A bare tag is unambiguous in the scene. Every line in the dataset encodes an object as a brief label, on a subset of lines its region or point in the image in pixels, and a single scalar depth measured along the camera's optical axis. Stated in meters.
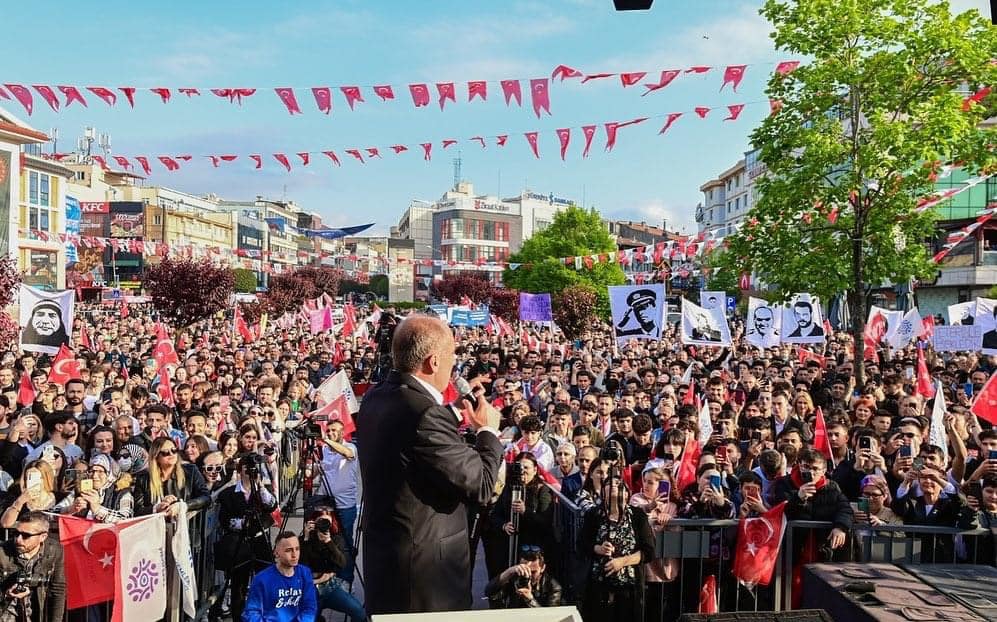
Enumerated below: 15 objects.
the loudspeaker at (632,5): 3.78
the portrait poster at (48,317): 13.75
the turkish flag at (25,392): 11.37
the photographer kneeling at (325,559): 5.99
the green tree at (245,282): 86.79
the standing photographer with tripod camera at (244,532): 6.30
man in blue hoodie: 5.43
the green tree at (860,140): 11.54
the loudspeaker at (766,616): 2.49
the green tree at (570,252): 53.69
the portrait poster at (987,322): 13.67
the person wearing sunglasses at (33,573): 5.16
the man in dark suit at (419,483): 2.93
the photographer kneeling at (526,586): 5.61
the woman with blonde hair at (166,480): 6.62
